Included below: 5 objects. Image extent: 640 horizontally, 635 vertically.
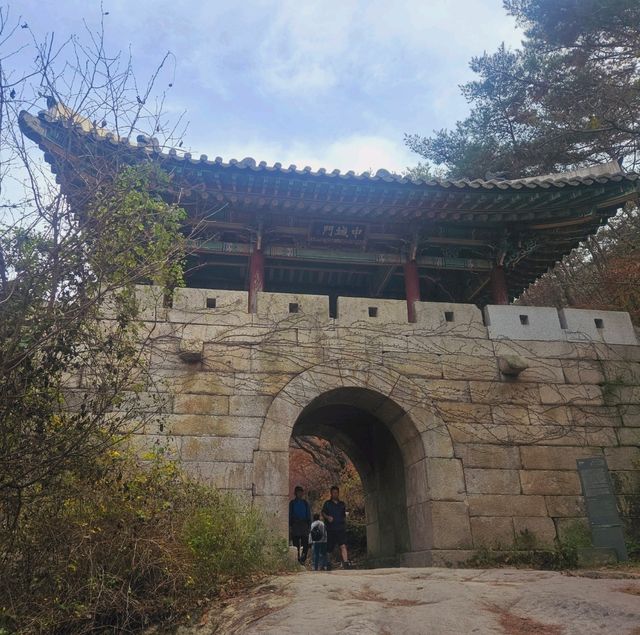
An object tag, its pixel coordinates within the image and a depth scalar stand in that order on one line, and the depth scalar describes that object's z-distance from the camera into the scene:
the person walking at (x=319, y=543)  9.21
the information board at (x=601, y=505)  6.63
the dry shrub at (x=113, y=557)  4.31
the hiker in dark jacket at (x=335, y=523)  9.00
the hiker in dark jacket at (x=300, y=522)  8.75
